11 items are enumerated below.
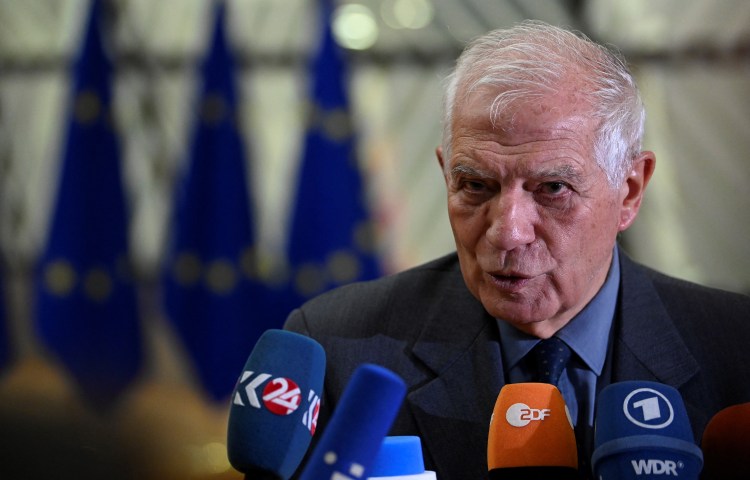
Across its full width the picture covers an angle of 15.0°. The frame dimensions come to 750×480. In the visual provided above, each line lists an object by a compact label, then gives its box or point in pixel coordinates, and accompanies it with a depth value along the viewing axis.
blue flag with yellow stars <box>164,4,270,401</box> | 4.22
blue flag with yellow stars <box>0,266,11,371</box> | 4.40
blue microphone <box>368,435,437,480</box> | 2.00
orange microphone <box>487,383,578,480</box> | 1.99
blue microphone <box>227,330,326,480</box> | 1.97
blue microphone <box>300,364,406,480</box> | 1.87
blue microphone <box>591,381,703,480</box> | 1.95
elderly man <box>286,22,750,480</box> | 2.19
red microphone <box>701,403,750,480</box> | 1.99
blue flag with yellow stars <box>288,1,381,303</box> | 4.13
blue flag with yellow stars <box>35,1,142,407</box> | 4.21
